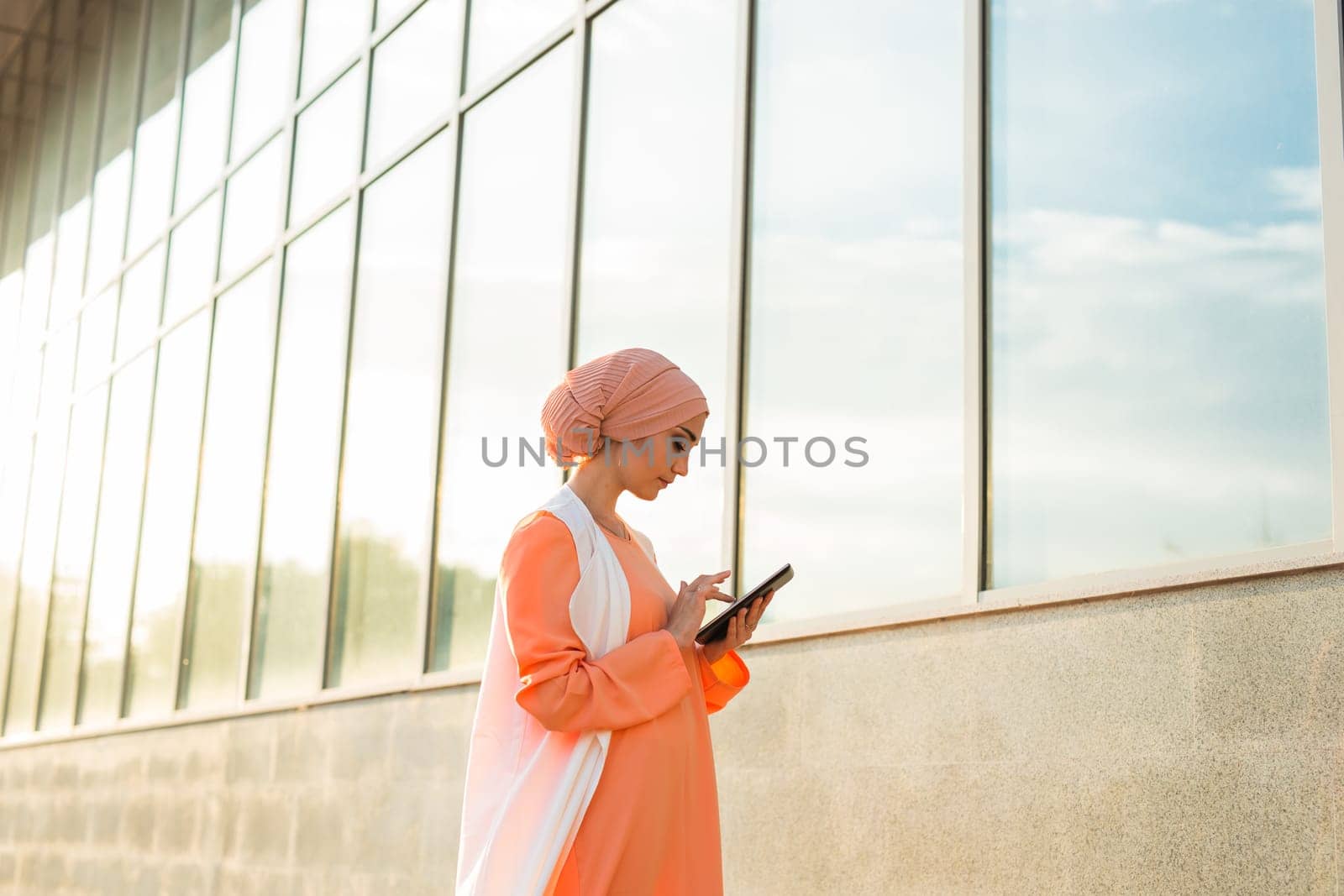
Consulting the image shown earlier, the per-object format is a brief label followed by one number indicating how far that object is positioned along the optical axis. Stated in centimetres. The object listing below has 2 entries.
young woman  306
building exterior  402
